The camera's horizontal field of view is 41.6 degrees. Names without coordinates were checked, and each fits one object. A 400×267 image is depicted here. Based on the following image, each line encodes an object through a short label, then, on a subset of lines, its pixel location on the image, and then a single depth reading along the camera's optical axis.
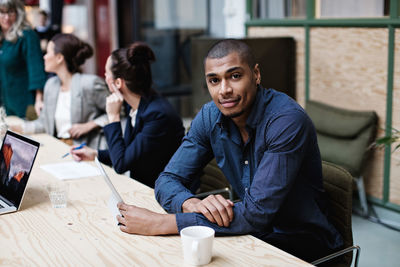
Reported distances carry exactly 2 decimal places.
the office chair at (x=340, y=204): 1.88
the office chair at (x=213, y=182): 2.63
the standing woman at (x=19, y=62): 3.92
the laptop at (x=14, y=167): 1.91
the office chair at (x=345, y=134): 3.59
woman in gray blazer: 3.32
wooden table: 1.48
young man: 1.67
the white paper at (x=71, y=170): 2.38
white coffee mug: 1.40
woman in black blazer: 2.56
